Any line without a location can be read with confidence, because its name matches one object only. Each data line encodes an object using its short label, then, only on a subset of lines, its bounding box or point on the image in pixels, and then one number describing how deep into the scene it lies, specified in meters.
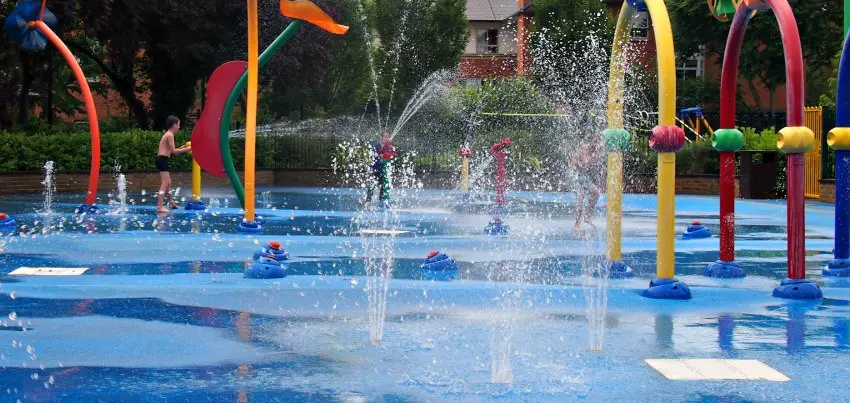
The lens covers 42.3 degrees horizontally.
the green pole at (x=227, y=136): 18.02
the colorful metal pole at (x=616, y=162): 11.48
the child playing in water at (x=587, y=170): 17.47
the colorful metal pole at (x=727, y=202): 11.60
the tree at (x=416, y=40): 53.78
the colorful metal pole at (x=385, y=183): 23.31
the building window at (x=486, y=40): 74.43
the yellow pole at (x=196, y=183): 22.55
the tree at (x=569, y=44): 44.38
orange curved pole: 20.42
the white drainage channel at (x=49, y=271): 11.74
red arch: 10.21
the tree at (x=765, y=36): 43.59
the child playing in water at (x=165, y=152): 20.72
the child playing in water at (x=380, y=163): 22.31
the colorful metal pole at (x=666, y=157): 9.95
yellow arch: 10.03
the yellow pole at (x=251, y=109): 16.19
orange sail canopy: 16.12
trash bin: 28.72
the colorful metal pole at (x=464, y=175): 28.12
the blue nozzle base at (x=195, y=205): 21.88
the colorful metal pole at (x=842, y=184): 11.89
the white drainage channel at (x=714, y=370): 6.87
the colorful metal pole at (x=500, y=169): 19.09
